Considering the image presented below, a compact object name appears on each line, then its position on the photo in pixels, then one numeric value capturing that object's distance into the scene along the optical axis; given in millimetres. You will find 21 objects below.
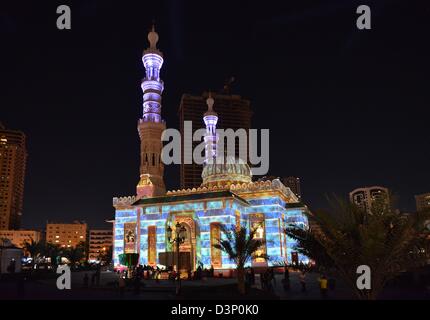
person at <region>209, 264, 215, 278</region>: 34050
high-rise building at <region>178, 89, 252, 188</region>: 139750
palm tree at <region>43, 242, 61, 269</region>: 51344
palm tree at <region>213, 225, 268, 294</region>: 22250
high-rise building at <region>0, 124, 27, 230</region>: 139125
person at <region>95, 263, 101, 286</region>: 25812
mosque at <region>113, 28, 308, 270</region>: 37000
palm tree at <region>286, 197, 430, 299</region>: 12633
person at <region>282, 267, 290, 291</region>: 22266
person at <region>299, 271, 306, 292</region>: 21561
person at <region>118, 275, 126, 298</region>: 19805
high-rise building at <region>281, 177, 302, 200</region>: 192362
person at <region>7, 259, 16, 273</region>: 31281
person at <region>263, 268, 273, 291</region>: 21969
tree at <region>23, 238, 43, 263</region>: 49719
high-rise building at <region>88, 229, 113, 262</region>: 166000
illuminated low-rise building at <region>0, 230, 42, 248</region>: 131075
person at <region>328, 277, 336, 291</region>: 21969
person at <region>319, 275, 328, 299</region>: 18538
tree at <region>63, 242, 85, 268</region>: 49188
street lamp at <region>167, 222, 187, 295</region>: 19553
